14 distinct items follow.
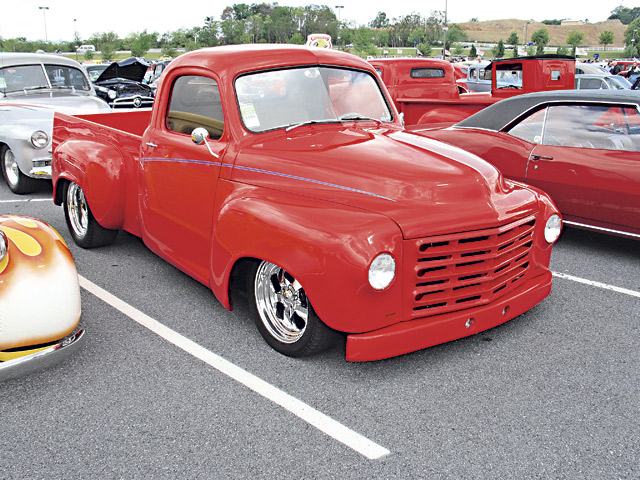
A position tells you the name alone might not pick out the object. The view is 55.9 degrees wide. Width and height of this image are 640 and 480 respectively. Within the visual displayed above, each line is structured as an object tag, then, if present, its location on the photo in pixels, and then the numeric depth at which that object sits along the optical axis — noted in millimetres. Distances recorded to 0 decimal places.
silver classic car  7426
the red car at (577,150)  5207
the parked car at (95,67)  19172
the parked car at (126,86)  13914
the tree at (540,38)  115362
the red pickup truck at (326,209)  3129
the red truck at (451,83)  8961
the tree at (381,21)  177000
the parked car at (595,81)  13930
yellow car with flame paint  2982
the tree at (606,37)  126562
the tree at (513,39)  133500
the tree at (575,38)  119750
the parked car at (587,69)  15472
